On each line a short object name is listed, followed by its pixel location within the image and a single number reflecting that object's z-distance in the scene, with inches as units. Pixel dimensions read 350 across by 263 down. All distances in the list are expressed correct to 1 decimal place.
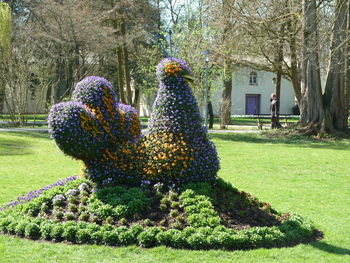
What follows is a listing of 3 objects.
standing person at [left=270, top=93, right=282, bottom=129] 1039.9
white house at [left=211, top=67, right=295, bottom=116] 2014.0
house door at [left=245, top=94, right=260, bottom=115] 2053.4
